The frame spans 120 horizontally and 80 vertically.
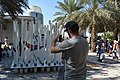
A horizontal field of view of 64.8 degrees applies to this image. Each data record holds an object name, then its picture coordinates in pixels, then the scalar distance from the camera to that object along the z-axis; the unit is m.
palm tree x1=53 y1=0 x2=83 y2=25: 11.96
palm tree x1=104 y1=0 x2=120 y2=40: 8.21
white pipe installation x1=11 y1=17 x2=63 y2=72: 3.94
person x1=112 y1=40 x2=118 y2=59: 6.81
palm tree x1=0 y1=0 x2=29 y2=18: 4.66
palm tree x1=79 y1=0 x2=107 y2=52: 8.39
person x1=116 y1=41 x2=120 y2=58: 6.78
